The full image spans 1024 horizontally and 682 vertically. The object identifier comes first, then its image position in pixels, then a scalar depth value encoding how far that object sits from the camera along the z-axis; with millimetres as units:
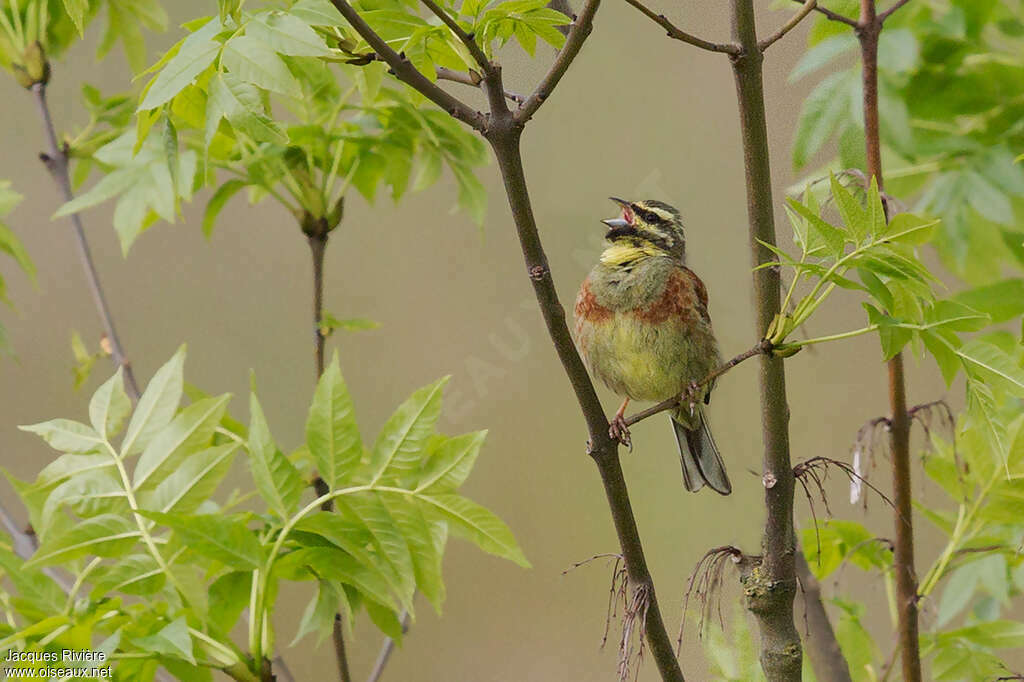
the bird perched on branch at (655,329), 7683
